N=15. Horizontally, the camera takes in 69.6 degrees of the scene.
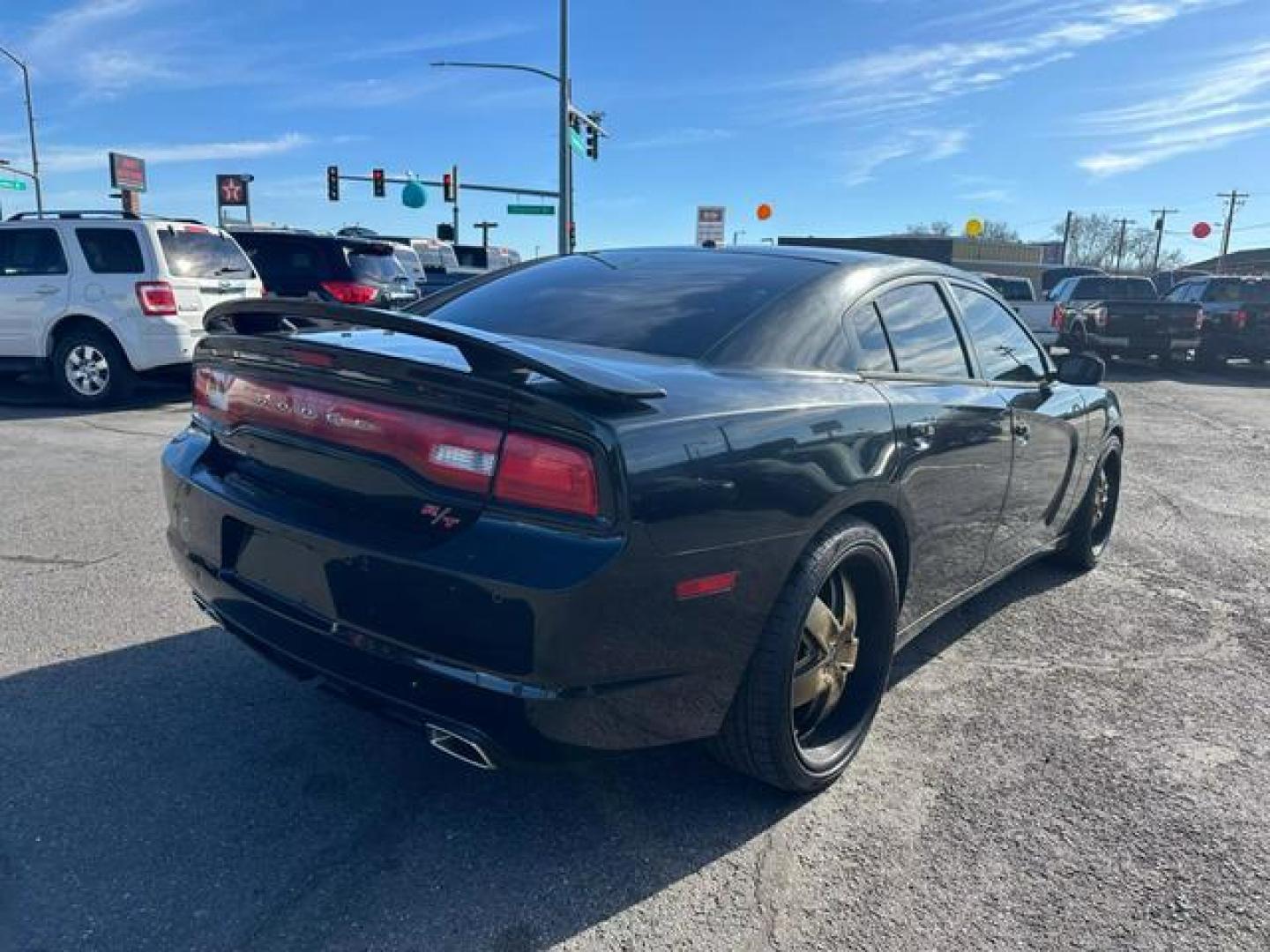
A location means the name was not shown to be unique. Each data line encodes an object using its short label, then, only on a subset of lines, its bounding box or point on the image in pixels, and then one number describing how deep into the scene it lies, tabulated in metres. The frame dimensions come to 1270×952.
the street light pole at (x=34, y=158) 31.77
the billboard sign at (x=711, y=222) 20.22
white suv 8.79
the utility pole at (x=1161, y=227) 75.50
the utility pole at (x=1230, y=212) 66.81
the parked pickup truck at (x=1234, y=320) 16.89
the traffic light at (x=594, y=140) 28.10
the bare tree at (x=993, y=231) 85.39
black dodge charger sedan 1.99
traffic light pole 22.35
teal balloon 32.50
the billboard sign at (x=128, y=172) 37.22
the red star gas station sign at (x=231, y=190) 37.09
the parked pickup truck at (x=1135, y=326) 16.41
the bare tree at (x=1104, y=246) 97.62
